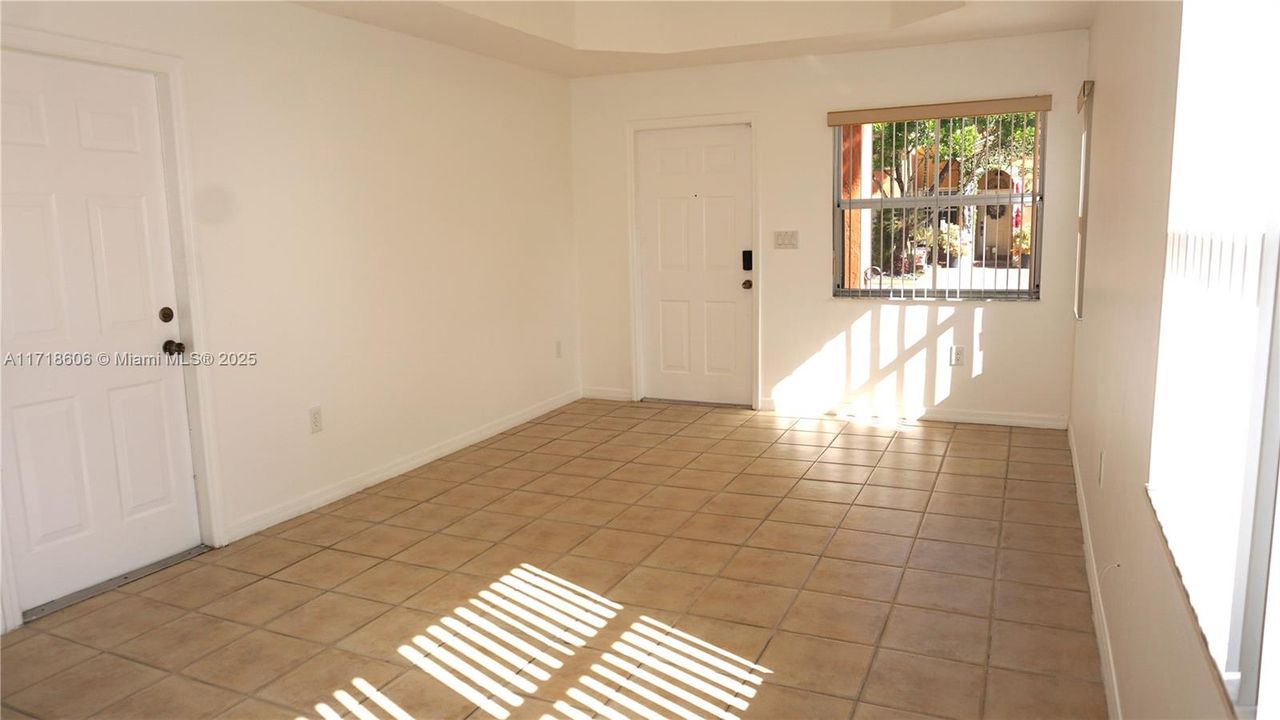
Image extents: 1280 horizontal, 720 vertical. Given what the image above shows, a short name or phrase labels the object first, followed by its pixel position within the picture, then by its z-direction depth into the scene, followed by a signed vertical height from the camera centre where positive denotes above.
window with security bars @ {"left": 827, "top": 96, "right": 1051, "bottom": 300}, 5.28 +0.23
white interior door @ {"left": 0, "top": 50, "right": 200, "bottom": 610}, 3.04 -0.30
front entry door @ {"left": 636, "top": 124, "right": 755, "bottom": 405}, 6.08 -0.14
